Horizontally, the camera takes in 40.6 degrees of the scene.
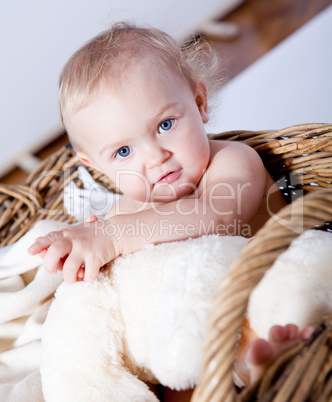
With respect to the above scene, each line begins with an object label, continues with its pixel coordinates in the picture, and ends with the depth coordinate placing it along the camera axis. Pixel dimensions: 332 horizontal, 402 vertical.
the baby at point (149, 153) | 0.70
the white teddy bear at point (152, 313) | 0.52
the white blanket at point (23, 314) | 0.75
